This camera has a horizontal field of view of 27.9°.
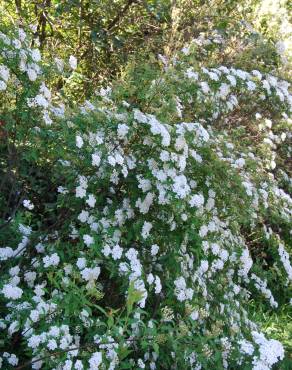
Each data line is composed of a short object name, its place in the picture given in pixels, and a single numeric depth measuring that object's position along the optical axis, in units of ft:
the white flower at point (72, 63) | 10.16
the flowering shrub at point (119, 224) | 8.04
